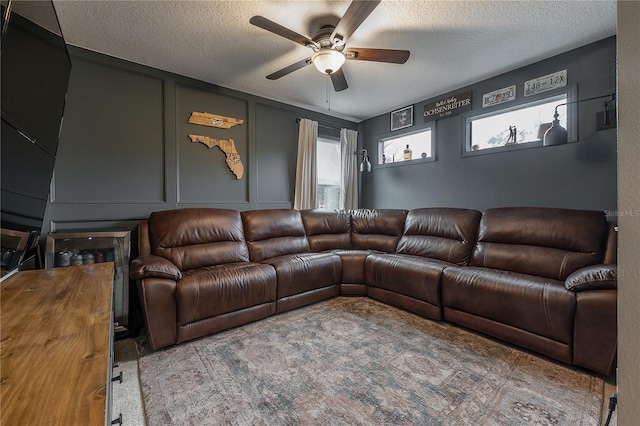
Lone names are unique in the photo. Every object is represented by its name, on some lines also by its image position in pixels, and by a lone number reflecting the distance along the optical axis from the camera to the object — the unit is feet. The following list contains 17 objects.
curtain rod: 14.68
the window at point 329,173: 15.08
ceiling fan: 5.92
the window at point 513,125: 9.29
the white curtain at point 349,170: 15.29
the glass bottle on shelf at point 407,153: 13.58
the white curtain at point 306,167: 13.58
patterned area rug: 4.63
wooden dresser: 1.68
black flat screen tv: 3.35
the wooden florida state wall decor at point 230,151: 11.07
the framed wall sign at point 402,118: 13.34
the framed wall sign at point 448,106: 11.28
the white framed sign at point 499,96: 10.00
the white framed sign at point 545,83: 8.87
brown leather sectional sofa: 6.04
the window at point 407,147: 12.97
